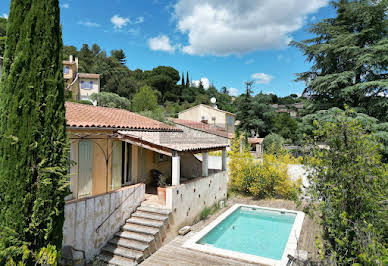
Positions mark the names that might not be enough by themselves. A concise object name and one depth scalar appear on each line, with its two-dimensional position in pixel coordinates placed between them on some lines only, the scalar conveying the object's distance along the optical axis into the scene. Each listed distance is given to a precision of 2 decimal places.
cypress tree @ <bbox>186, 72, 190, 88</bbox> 91.41
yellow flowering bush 18.97
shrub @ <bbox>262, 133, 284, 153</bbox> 47.67
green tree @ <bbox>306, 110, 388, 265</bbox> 5.69
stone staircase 9.52
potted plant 12.08
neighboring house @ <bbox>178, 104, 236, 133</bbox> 47.34
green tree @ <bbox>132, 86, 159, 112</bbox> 35.78
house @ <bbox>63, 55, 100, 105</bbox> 51.88
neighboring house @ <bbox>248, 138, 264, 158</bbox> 41.82
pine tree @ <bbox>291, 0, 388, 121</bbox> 20.52
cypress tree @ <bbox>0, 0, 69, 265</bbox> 5.84
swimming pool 10.68
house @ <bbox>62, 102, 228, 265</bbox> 9.37
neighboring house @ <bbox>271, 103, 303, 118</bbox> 97.24
